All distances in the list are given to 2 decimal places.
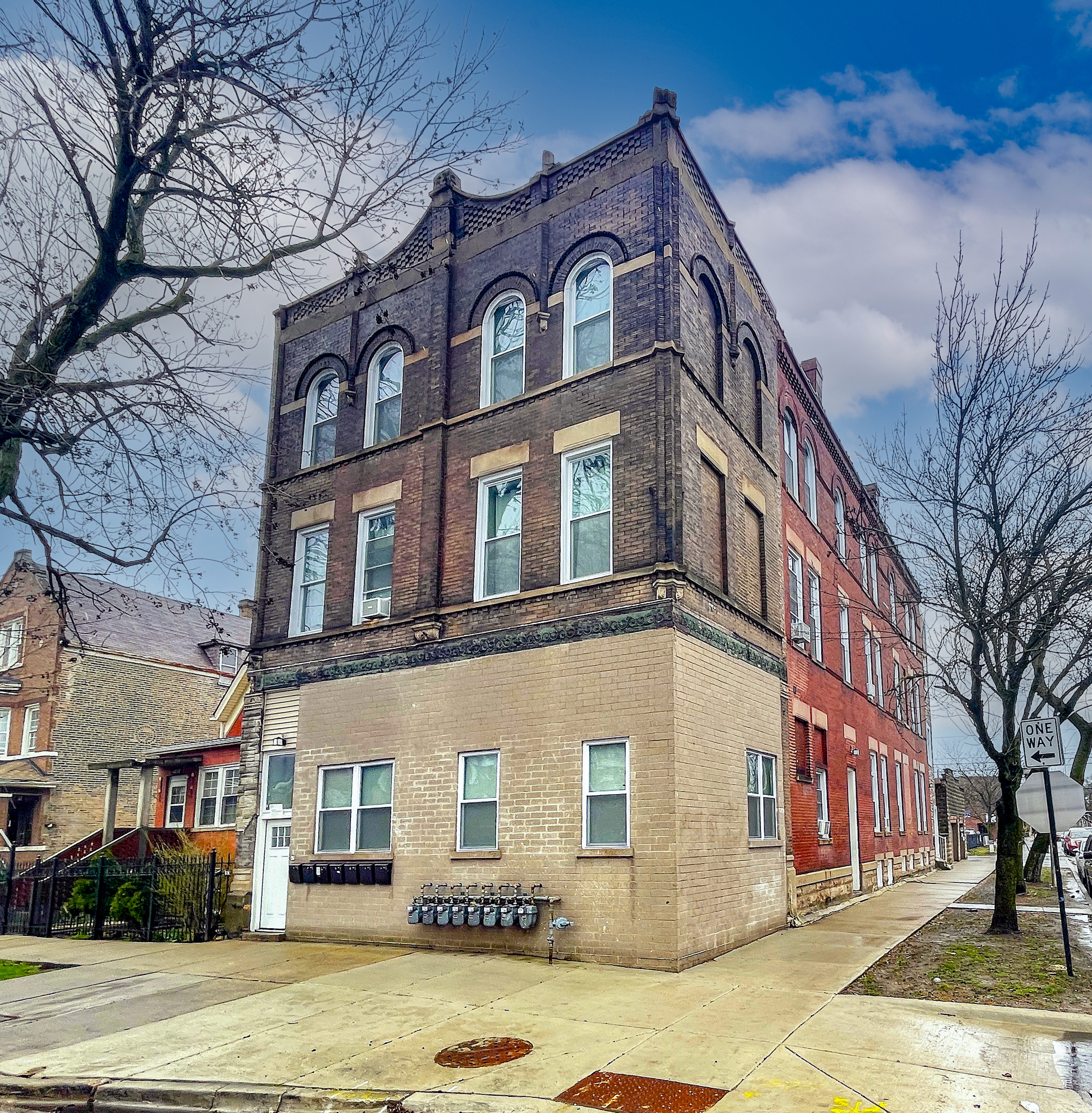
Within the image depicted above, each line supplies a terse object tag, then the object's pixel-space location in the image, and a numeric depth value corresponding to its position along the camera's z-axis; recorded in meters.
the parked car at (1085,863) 27.56
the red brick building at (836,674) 18.62
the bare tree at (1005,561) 14.02
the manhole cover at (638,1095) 6.68
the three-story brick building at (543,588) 12.98
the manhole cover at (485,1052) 7.88
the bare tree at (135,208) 8.40
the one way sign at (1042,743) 11.70
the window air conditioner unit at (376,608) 16.61
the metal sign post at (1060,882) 10.86
